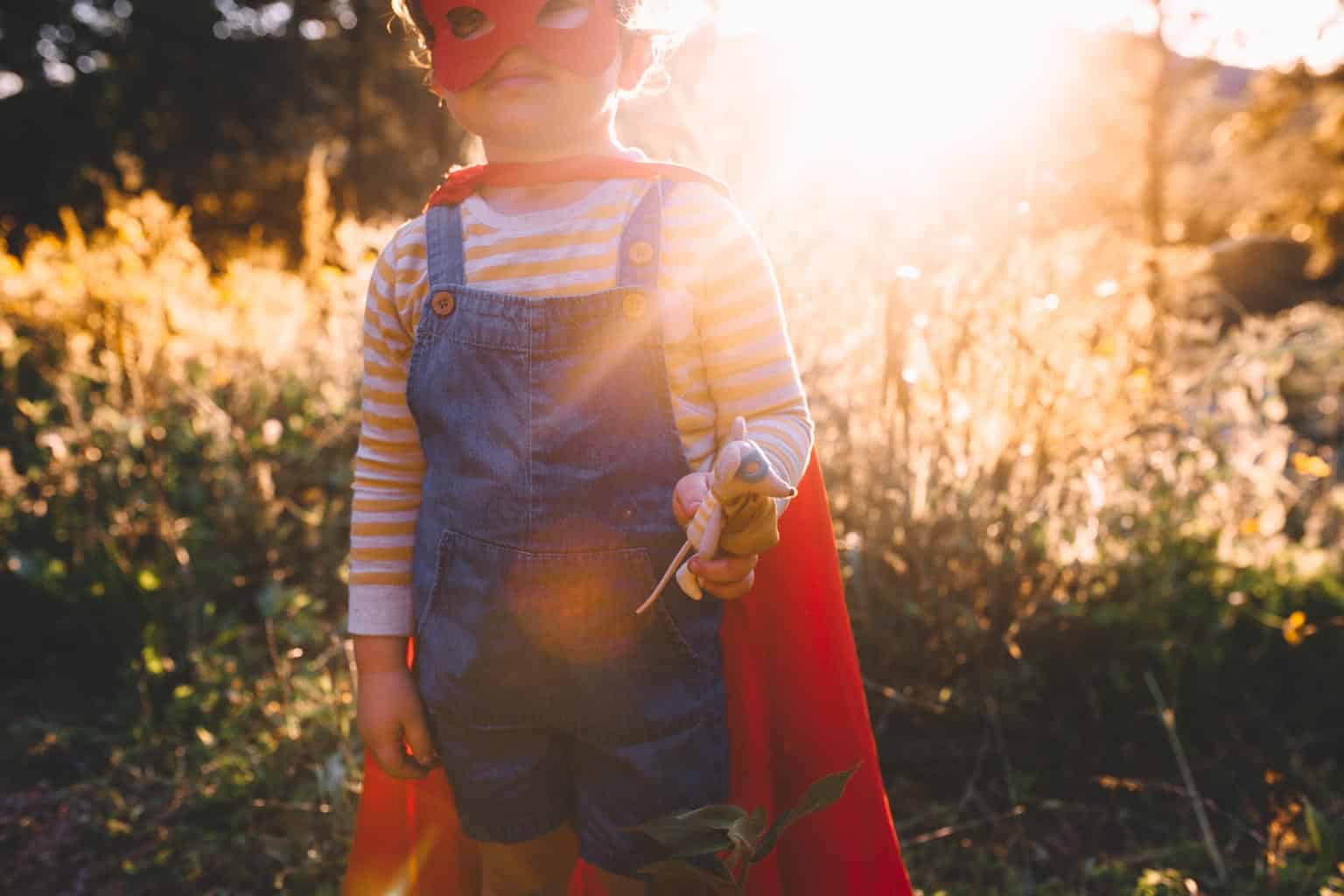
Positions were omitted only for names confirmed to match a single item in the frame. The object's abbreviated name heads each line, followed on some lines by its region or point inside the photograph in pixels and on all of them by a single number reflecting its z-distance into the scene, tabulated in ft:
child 3.79
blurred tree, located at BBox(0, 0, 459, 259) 43.70
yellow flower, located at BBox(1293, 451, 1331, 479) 9.40
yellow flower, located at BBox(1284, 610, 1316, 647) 7.89
